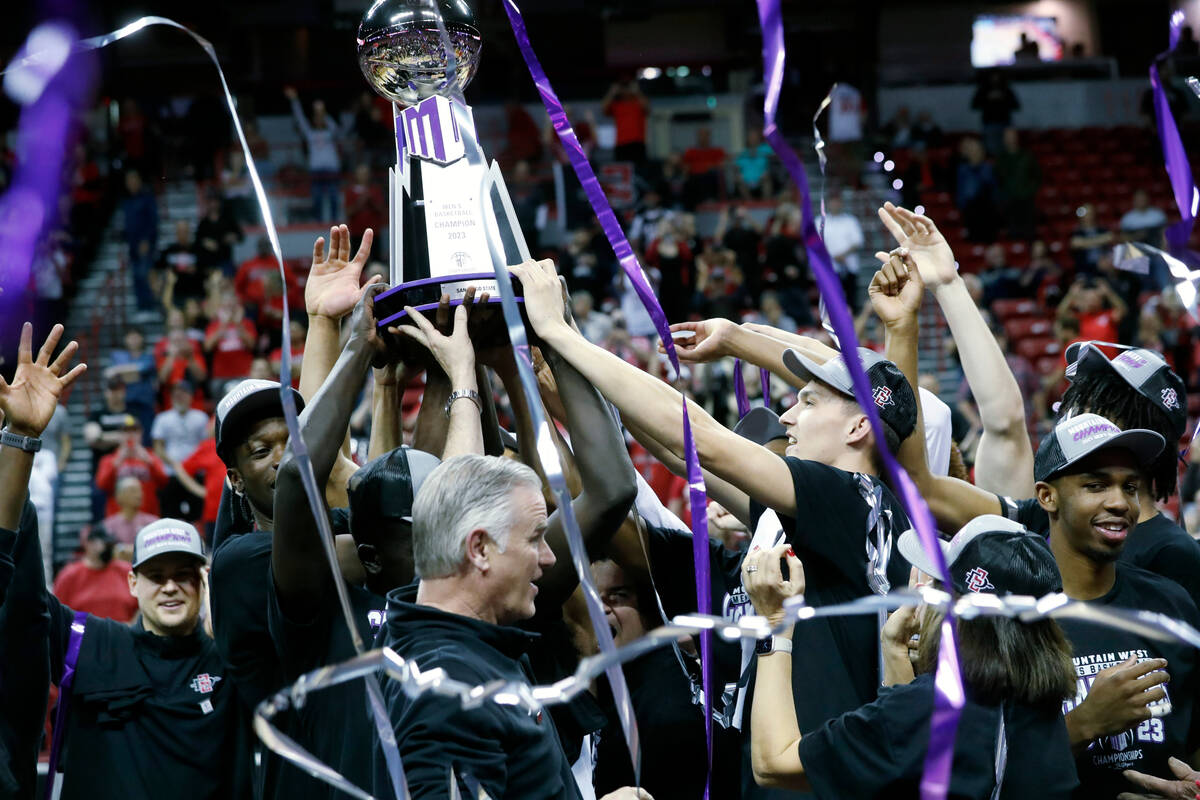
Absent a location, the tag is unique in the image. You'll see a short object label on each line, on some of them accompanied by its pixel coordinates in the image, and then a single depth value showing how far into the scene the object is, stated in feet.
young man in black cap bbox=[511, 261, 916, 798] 9.37
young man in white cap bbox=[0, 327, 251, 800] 13.04
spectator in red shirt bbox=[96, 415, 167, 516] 34.12
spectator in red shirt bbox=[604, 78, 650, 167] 55.88
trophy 9.96
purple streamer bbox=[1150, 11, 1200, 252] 11.17
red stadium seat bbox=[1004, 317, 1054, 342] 45.68
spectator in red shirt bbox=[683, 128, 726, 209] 53.52
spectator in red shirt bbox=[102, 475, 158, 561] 30.71
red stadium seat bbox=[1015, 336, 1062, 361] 43.98
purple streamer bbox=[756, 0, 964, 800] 6.89
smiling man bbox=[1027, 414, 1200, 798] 9.98
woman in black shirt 8.05
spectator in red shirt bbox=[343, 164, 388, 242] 51.70
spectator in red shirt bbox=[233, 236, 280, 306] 45.34
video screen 70.64
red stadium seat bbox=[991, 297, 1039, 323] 47.14
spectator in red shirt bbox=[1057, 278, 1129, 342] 39.14
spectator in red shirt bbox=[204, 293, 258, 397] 40.19
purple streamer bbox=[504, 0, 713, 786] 8.98
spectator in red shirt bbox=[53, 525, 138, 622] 26.76
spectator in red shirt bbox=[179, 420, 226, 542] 32.42
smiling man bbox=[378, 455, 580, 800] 7.73
